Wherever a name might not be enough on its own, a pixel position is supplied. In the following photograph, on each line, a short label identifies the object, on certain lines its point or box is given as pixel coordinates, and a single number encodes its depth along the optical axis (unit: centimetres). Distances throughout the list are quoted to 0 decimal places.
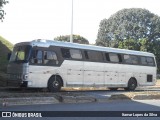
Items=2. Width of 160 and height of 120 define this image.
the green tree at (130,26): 7894
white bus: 2114
